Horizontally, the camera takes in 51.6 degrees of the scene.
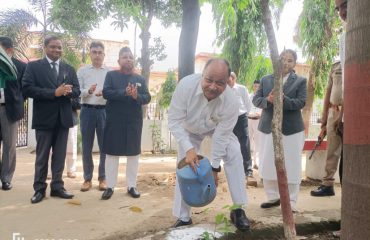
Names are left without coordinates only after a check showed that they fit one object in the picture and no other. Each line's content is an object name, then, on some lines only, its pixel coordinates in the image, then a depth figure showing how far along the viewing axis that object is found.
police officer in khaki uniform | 4.66
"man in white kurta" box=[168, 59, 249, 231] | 3.20
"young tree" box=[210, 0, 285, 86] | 9.76
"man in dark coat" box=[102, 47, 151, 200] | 4.64
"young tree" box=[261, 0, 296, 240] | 2.54
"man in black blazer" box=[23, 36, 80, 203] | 4.39
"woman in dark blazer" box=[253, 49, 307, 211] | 3.92
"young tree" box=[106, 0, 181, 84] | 5.02
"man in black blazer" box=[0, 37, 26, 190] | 5.05
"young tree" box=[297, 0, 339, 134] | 11.31
